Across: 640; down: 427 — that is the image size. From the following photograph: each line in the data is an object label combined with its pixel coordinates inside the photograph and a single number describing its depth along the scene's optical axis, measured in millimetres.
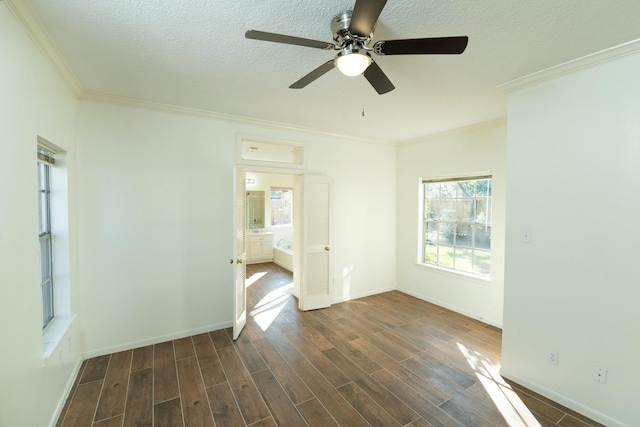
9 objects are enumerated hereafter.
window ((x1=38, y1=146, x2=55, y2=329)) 2193
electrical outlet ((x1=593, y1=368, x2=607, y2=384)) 1981
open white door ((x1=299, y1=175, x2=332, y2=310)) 3998
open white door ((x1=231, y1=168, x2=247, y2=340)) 3117
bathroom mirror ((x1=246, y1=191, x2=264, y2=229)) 7445
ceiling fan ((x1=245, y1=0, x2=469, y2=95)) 1237
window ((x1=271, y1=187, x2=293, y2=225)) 7789
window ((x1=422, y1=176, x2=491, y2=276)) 3770
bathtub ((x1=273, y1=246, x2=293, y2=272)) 6489
